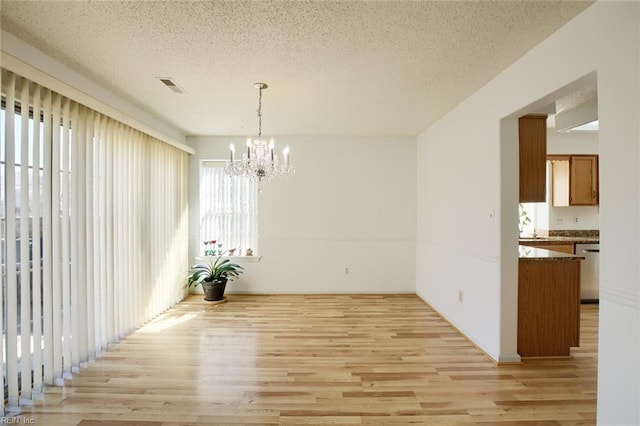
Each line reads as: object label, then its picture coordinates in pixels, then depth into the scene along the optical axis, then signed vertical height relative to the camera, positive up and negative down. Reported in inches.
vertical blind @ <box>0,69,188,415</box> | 85.2 -8.5
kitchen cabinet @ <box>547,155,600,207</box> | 194.7 +20.6
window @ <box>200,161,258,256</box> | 206.5 +0.0
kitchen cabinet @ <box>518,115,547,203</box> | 117.0 +20.3
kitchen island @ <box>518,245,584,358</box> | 114.5 -34.9
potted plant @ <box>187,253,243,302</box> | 185.8 -40.6
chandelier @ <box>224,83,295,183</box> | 125.1 +19.3
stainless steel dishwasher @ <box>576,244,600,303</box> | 177.3 -36.9
